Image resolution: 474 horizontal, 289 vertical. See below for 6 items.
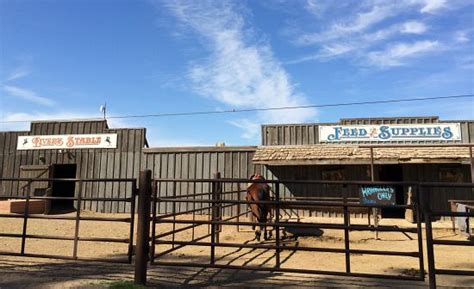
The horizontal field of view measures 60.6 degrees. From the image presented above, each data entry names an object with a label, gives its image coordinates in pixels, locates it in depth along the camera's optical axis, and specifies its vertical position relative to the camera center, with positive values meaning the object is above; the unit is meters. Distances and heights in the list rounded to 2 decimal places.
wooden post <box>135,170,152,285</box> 5.42 -0.41
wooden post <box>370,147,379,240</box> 10.29 -0.93
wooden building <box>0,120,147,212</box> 19.67 +1.92
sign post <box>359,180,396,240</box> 11.69 +0.12
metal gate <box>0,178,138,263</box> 5.93 -0.35
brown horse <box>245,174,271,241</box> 10.42 +0.01
